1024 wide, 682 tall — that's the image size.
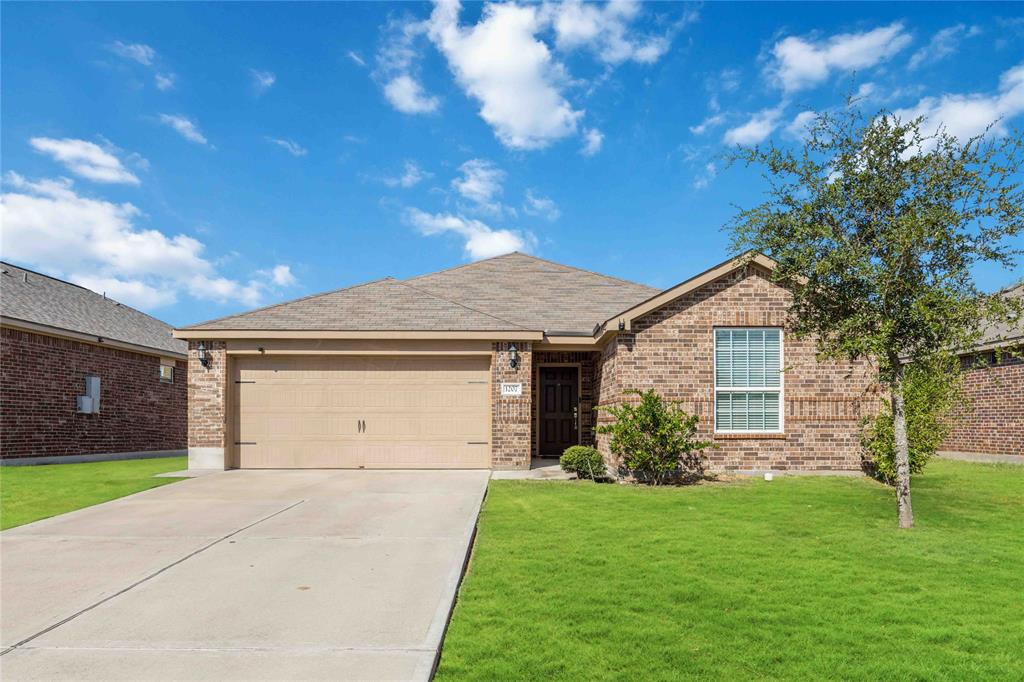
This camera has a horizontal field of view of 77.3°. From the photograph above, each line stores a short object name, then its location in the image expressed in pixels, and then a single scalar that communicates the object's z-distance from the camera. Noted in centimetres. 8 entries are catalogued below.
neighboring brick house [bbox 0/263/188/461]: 1603
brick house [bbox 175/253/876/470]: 1259
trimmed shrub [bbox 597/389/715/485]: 1159
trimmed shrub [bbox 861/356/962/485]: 1055
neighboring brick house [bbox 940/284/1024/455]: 1677
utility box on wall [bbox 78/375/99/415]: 1769
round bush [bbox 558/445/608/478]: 1242
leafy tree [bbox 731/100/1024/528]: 764
